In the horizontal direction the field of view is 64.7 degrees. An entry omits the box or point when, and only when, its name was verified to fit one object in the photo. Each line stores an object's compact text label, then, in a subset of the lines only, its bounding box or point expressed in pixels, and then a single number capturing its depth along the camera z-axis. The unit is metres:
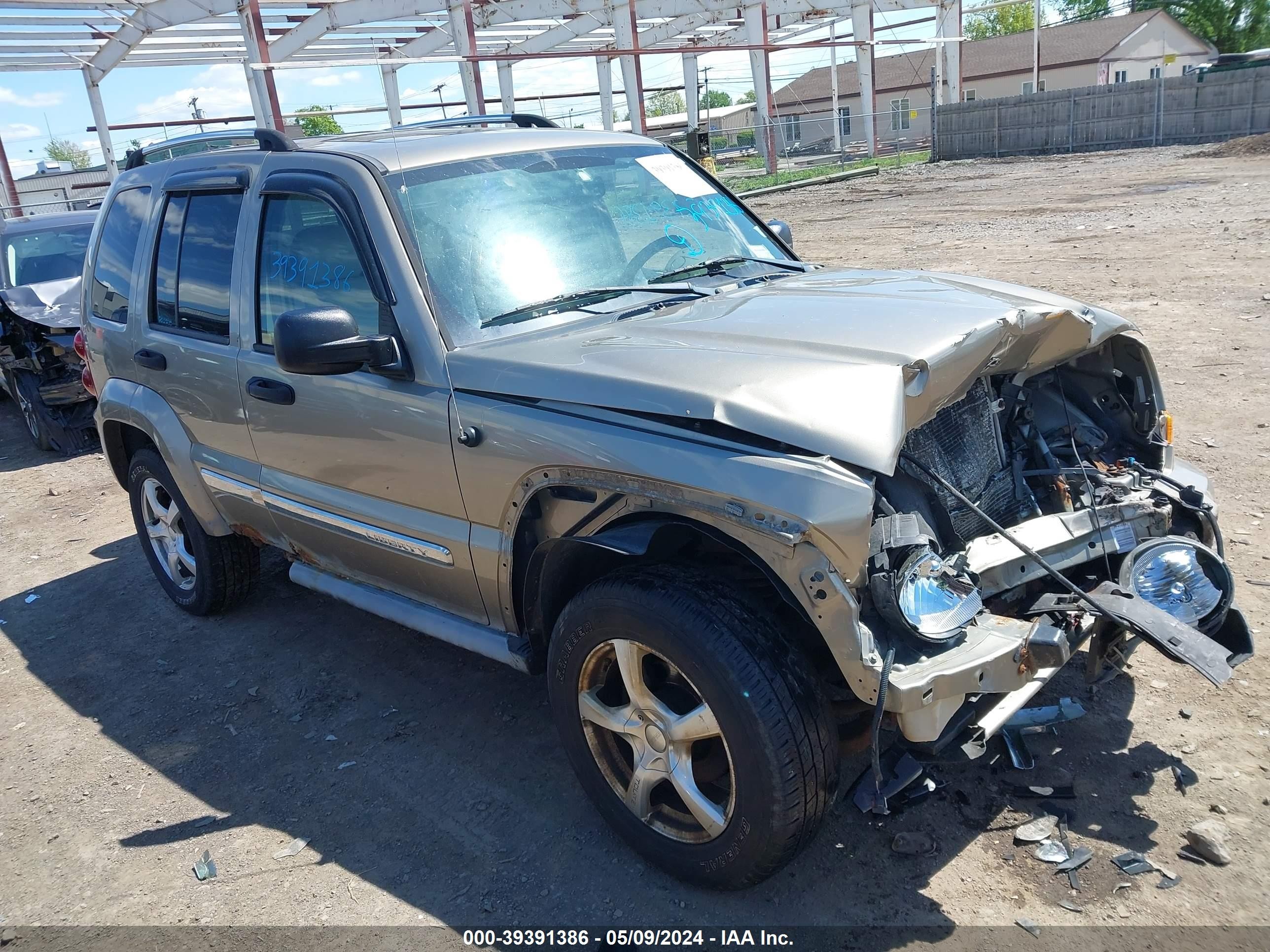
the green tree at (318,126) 51.88
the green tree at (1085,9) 65.25
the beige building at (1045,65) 49.66
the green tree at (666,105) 85.33
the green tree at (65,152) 83.50
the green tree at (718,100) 111.34
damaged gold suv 2.58
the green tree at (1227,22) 54.16
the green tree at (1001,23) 73.25
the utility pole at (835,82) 38.28
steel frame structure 23.92
